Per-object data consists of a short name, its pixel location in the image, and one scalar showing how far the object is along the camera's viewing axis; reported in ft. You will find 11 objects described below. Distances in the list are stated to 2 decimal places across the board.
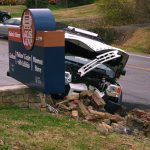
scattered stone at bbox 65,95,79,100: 40.75
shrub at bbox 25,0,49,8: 176.45
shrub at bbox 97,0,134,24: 126.82
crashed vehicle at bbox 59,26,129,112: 42.70
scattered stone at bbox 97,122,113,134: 29.44
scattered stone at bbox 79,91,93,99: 41.19
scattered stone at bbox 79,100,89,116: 36.78
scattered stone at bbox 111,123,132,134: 32.36
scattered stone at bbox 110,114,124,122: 37.37
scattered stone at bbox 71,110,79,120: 35.28
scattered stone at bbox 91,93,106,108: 40.52
